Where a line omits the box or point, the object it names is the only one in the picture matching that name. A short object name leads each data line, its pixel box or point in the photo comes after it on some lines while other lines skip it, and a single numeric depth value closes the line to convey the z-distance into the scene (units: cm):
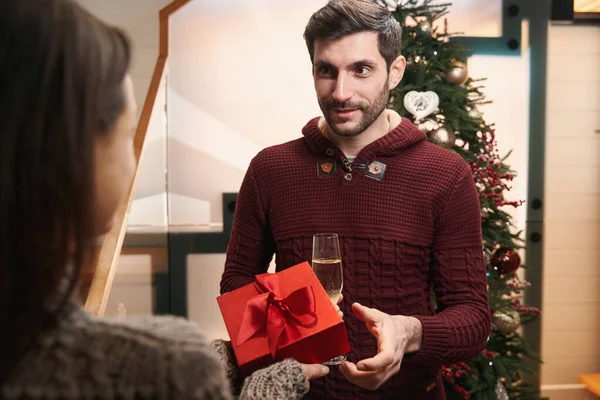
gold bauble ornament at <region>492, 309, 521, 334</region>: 276
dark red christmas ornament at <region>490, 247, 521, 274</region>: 275
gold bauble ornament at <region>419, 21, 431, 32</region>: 279
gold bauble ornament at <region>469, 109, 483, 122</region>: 276
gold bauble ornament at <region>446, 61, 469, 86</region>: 276
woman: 56
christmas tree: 270
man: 149
